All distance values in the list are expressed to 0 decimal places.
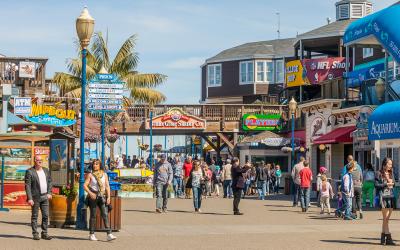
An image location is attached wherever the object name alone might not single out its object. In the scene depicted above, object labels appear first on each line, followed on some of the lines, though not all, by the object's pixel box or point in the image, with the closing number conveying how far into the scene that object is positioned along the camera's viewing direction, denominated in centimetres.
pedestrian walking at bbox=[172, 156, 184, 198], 3684
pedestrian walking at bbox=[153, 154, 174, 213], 2517
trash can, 1759
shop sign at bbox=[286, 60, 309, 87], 4947
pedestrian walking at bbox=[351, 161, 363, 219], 2358
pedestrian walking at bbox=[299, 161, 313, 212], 2688
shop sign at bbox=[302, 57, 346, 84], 4728
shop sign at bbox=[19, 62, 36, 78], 3862
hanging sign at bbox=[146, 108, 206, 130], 4756
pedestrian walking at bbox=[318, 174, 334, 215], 2531
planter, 1886
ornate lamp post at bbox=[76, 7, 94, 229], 1864
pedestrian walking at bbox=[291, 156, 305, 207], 2738
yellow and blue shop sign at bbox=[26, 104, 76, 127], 3478
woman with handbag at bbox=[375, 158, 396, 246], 1603
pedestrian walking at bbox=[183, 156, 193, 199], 3347
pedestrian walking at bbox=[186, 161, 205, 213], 2577
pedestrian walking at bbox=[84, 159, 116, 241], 1648
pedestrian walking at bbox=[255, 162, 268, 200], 3592
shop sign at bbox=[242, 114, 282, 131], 4875
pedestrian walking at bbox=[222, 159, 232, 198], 3556
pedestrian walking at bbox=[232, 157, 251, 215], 2485
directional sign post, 2423
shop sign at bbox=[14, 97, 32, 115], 3238
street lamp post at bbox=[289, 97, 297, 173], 3903
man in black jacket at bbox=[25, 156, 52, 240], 1631
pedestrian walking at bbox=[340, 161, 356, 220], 2277
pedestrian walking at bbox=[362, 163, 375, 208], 2874
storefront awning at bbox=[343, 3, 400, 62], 2670
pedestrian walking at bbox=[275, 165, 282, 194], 4188
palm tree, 4412
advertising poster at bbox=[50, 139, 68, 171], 2388
